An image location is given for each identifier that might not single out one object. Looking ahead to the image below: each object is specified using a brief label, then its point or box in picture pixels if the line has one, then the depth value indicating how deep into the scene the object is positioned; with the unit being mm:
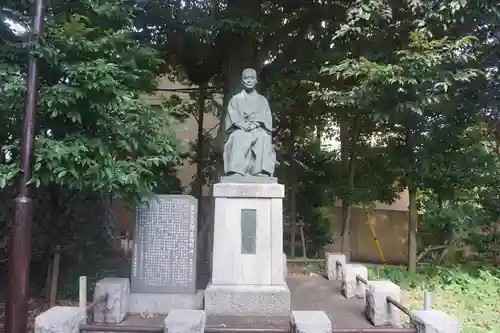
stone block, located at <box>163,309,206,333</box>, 3789
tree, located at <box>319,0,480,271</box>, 6762
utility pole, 3748
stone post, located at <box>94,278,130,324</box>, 5312
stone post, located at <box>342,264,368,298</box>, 6906
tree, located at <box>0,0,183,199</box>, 4605
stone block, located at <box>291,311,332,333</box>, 3785
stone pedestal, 5609
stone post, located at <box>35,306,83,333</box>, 3818
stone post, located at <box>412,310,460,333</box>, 3898
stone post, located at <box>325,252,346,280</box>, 8398
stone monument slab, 5992
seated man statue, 6191
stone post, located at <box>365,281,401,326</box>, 5363
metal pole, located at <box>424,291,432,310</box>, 4456
